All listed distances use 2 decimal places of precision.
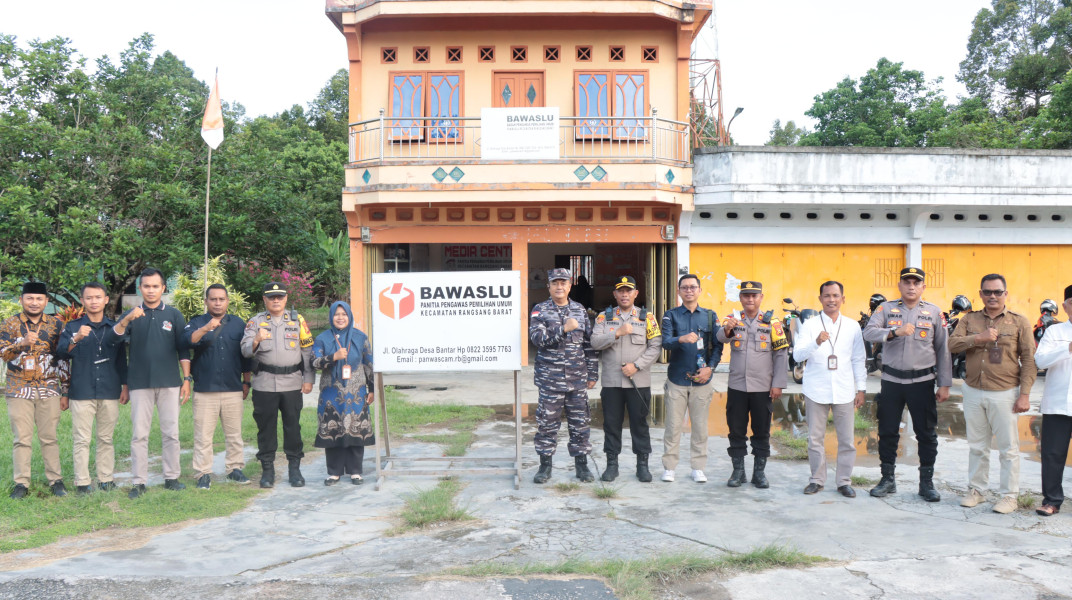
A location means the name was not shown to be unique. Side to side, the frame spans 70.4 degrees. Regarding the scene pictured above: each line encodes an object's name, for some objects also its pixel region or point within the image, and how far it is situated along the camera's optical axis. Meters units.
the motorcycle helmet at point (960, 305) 11.55
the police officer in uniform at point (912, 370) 5.83
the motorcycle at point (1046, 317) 10.63
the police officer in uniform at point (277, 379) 6.34
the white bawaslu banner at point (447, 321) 6.24
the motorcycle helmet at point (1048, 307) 10.84
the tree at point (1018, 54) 30.83
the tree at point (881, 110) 31.56
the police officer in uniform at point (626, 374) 6.33
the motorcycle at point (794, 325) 12.01
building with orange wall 13.99
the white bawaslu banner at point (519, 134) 13.16
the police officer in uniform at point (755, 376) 6.16
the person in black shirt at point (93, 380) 5.94
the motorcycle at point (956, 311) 10.83
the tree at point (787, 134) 56.09
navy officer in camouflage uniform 6.26
